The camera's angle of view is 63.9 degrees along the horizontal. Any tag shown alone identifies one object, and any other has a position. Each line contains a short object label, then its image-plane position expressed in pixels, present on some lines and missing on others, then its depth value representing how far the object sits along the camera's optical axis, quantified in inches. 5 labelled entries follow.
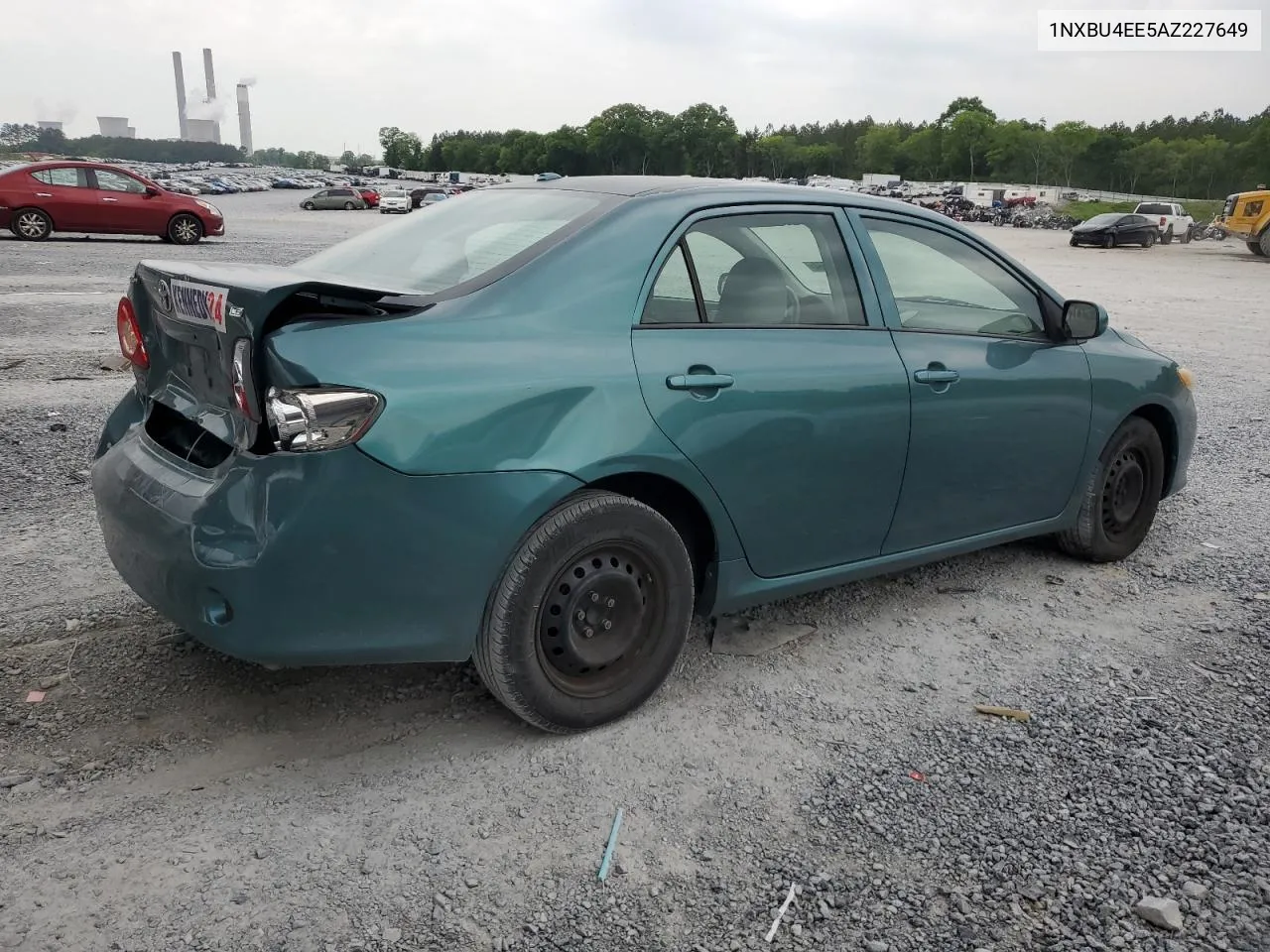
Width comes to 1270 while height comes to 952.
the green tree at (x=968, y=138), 5226.4
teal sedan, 100.1
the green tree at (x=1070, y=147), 4505.4
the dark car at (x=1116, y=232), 1422.2
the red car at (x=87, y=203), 751.1
